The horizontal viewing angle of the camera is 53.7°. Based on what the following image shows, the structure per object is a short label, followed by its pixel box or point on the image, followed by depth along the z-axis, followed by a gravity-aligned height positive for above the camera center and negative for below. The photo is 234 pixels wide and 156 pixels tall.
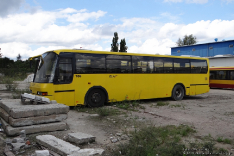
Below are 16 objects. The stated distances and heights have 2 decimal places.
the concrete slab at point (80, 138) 5.48 -1.51
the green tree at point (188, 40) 67.28 +9.89
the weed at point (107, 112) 9.06 -1.52
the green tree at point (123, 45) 32.25 +4.09
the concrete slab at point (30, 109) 6.18 -0.94
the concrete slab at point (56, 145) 4.75 -1.51
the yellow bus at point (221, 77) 23.87 -0.38
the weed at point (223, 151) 4.72 -1.61
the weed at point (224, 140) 5.49 -1.61
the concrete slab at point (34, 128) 5.97 -1.42
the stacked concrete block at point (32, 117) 6.11 -1.16
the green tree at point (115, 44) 32.22 +4.33
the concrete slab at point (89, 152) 4.62 -1.57
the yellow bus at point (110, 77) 10.16 -0.09
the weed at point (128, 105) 10.98 -1.50
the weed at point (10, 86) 19.11 -0.82
